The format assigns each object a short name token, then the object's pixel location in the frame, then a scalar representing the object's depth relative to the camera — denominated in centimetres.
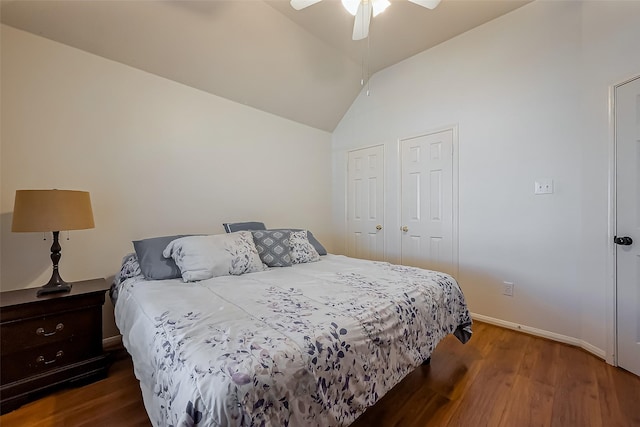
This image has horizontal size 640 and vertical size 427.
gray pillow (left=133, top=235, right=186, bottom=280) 188
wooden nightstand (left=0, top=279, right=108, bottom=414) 147
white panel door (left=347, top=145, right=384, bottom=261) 355
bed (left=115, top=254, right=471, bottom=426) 83
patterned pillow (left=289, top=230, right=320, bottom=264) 249
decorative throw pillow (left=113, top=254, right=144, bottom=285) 198
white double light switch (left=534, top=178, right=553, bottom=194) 230
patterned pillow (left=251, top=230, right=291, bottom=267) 234
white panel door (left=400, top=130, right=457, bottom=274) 292
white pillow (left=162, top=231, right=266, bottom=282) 188
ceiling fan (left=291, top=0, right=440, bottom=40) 182
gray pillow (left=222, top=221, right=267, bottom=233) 273
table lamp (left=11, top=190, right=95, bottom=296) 159
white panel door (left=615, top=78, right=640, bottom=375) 179
